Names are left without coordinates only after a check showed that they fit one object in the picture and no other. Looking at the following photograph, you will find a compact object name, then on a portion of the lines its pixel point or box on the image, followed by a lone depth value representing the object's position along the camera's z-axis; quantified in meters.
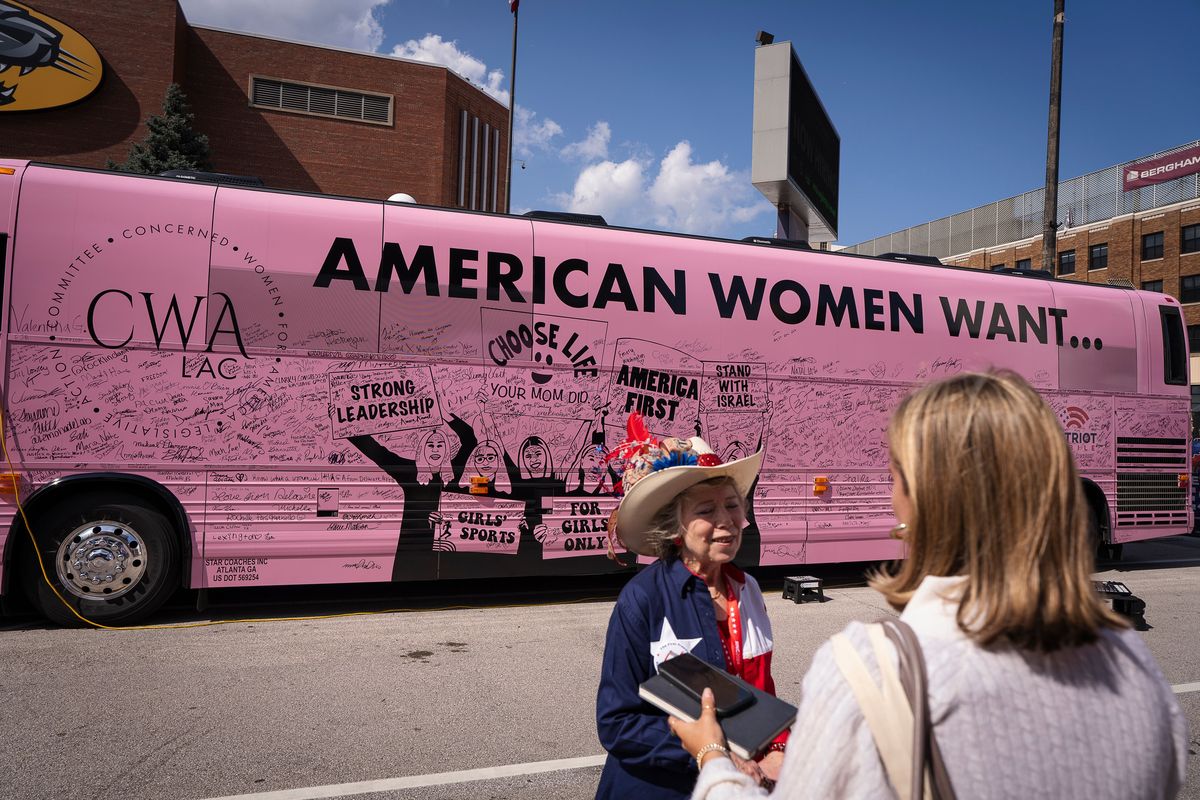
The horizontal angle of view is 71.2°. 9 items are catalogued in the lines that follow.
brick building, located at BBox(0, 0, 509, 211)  27.53
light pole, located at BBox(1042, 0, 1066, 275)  16.27
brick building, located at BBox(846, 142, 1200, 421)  47.03
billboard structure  14.95
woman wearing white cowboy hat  2.13
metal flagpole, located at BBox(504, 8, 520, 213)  23.69
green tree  26.42
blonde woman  1.21
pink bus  6.42
